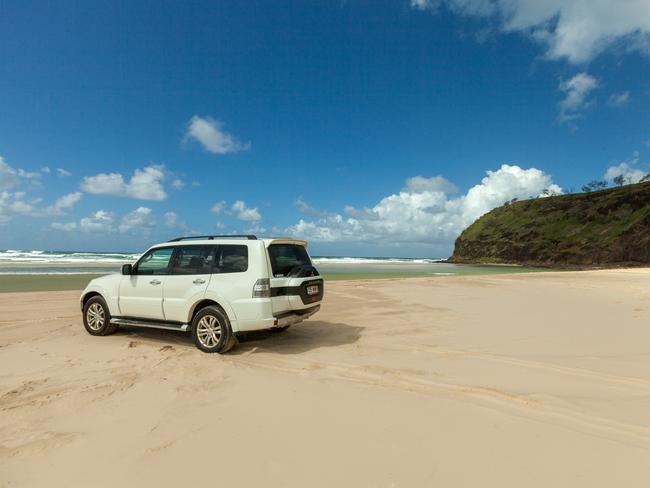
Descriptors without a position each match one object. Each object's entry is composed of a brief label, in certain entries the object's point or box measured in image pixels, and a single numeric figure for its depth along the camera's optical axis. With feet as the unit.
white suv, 20.53
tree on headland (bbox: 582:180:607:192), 287.81
